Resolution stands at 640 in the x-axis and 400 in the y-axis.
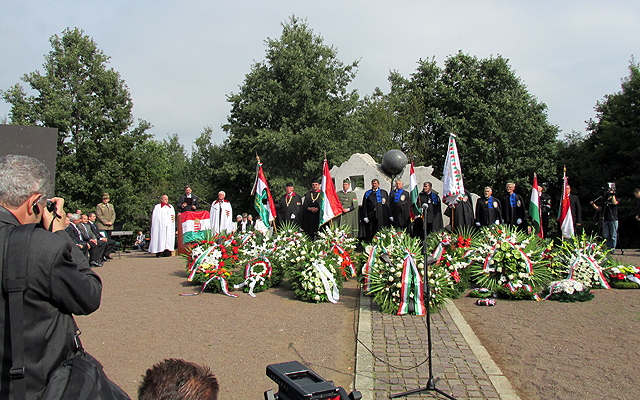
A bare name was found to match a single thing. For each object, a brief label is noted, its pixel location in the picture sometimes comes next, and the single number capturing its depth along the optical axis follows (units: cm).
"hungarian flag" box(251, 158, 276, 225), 1126
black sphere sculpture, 1848
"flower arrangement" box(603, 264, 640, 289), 894
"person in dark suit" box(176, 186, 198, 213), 1541
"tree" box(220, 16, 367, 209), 3138
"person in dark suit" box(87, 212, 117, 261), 1289
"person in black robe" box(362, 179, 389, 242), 1359
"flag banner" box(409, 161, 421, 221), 845
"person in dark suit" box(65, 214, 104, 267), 1149
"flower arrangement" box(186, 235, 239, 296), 860
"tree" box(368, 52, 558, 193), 3259
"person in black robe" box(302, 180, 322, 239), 1343
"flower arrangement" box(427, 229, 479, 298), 810
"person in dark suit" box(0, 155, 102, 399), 194
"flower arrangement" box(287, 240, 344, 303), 791
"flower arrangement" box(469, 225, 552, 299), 805
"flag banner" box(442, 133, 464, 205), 881
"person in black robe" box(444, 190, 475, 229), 1272
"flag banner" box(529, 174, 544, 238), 1241
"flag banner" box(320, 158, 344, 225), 1064
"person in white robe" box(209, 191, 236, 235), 1524
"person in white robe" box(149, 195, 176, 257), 1481
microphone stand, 410
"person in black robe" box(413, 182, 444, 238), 1306
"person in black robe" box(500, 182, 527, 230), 1347
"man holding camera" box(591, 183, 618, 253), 1393
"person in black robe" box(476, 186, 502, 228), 1295
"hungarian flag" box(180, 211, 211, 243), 1384
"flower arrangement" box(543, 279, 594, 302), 785
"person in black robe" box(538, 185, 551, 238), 1444
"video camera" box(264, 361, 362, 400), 194
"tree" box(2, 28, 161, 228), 2886
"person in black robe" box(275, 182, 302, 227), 1364
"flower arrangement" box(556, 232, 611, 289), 848
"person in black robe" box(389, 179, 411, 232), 1333
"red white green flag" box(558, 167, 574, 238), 1317
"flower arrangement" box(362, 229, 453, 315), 683
